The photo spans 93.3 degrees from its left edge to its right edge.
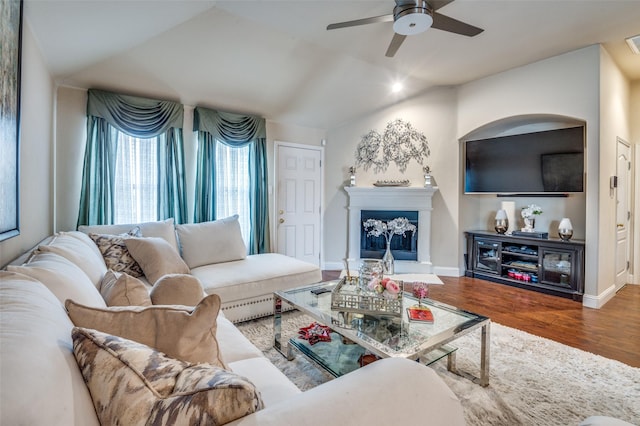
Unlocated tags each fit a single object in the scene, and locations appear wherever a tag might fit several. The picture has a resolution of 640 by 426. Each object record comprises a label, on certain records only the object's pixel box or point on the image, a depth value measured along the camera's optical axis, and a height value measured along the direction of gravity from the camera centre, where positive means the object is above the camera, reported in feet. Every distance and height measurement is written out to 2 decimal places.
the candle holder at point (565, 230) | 12.04 -0.98
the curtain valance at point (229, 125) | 12.65 +3.58
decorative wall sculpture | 15.70 +3.11
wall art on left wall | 4.34 +1.44
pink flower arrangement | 6.07 -1.66
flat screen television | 12.07 +1.88
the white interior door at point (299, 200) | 15.44 +0.31
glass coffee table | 5.15 -2.34
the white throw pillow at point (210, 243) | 10.14 -1.27
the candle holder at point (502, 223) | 14.20 -0.82
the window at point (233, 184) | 13.46 +1.03
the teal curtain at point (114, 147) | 10.36 +2.21
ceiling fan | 7.82 +5.07
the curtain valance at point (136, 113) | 10.43 +3.44
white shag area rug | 5.39 -3.67
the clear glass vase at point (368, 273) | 6.48 -1.47
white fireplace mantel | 15.40 -0.06
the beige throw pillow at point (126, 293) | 4.13 -1.21
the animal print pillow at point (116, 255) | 7.89 -1.28
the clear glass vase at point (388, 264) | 7.37 -1.44
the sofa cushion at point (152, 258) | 8.00 -1.39
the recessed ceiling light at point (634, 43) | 10.31 +5.69
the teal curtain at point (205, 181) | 12.62 +1.08
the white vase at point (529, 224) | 13.71 -0.84
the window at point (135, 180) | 11.16 +1.01
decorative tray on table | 6.02 -1.98
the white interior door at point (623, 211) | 12.46 -0.24
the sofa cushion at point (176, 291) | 5.04 -1.46
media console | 11.58 -2.46
